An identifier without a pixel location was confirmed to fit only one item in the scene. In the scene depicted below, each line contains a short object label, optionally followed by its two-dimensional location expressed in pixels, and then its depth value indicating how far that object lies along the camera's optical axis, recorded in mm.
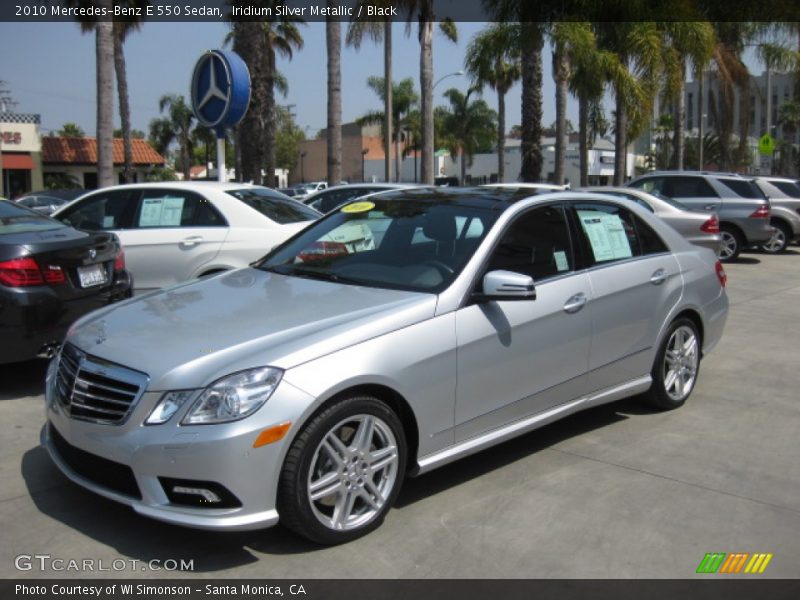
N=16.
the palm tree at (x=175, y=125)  73688
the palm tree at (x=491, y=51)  19750
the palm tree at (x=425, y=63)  25594
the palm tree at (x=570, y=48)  19312
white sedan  7824
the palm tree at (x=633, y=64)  20453
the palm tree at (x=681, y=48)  21125
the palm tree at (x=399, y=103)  51469
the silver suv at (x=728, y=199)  15617
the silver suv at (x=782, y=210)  17016
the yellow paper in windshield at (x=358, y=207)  5207
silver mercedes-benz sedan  3355
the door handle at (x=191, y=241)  7855
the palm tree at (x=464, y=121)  56812
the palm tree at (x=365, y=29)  23703
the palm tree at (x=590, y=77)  19683
